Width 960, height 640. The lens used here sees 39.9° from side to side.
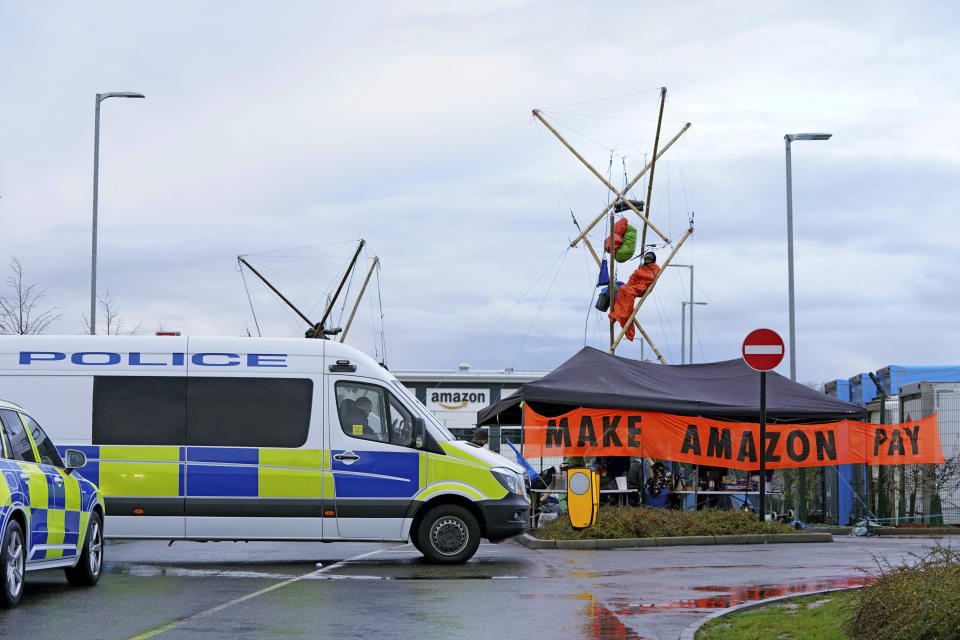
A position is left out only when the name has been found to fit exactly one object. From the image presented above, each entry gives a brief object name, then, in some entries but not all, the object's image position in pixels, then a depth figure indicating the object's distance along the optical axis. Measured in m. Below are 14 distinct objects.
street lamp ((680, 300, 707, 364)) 57.28
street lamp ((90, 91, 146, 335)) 28.12
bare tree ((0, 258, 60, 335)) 35.59
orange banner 22.86
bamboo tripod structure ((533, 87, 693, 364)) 33.31
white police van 15.55
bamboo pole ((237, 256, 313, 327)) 63.30
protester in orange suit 31.98
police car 10.62
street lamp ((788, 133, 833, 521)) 28.75
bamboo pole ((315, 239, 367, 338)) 69.66
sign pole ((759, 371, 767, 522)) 20.14
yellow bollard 19.20
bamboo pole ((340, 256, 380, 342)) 75.50
